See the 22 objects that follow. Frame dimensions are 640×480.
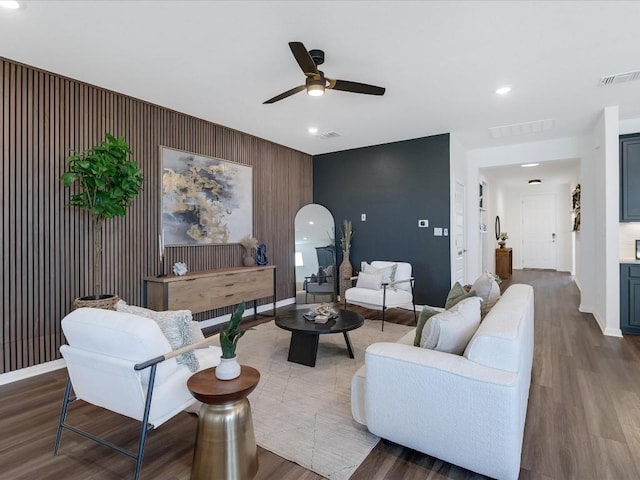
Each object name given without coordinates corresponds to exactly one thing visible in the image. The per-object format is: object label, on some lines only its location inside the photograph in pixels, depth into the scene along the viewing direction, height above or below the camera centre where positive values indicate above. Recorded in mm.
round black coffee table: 3066 -826
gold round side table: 1605 -931
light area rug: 1924 -1205
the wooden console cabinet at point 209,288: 3711 -605
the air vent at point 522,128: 4629 +1549
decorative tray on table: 3312 -766
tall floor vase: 5793 -593
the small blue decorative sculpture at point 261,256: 5062 -263
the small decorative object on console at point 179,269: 3988 -354
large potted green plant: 2953 +498
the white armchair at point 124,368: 1683 -672
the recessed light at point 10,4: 2164 +1511
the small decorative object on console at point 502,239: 9727 -40
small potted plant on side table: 1711 -578
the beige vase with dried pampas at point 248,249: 4941 -154
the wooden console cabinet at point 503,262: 9023 -644
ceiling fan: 2492 +1305
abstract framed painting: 4176 +527
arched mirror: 6035 -389
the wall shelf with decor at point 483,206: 7352 +693
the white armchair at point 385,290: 4438 -715
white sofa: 1571 -786
